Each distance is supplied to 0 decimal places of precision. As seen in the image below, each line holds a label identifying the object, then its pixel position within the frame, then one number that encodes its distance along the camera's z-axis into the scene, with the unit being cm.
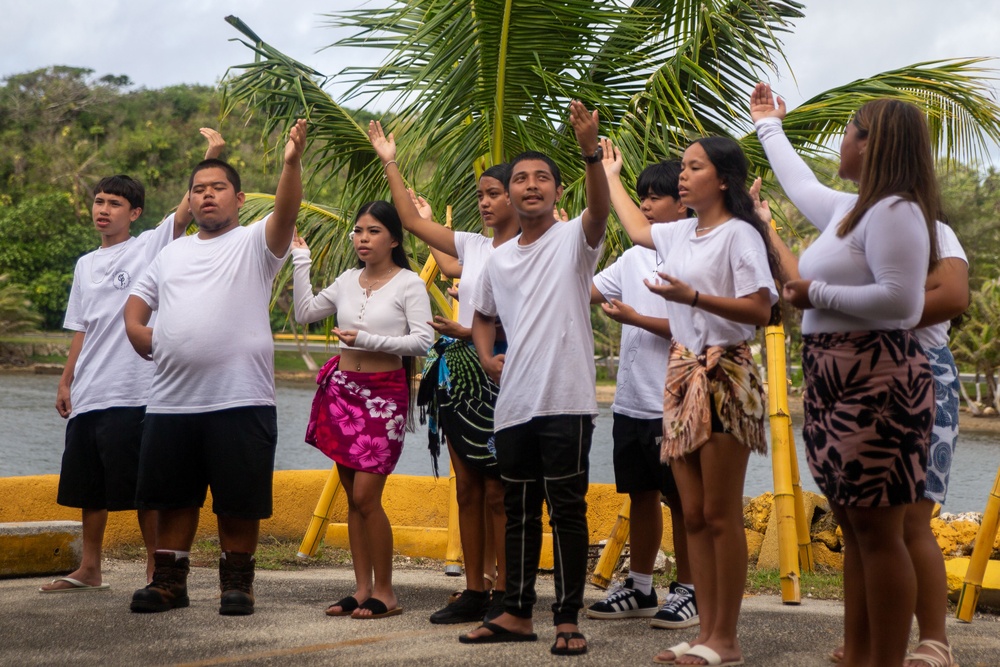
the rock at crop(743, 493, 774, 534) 783
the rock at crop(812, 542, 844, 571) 725
